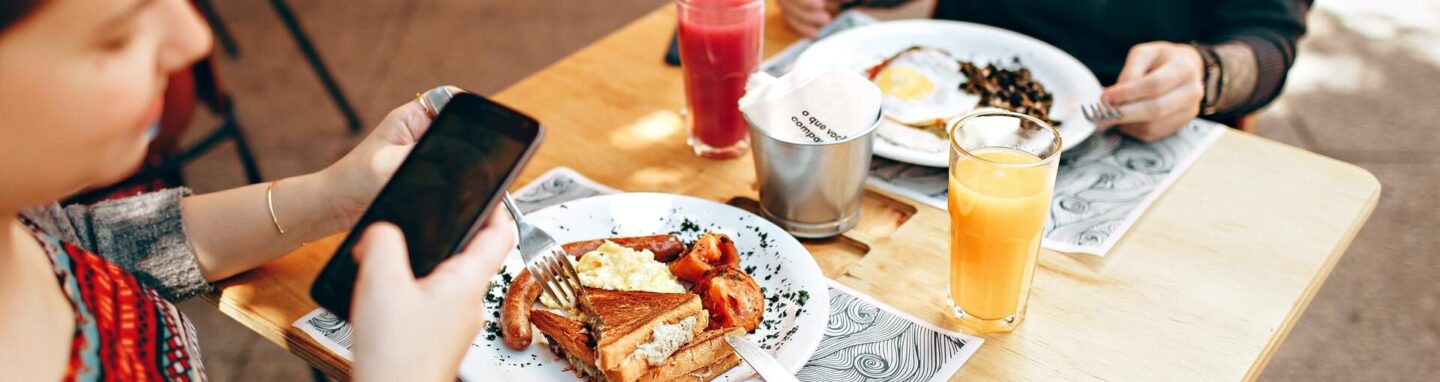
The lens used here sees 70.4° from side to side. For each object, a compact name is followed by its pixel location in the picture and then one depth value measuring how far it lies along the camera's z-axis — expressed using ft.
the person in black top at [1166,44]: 4.84
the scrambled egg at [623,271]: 3.77
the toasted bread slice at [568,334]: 3.35
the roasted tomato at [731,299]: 3.59
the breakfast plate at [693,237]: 3.42
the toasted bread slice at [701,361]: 3.30
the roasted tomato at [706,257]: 3.82
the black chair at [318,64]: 10.43
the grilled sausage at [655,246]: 3.98
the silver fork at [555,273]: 3.67
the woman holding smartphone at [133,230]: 2.06
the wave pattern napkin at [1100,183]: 4.25
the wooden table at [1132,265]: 3.59
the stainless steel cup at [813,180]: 4.04
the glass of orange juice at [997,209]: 3.45
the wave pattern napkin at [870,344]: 3.50
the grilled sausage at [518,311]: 3.49
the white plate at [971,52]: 5.16
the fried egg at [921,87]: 5.01
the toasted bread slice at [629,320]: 3.23
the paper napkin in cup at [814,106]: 4.01
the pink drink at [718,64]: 4.73
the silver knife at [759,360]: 3.27
